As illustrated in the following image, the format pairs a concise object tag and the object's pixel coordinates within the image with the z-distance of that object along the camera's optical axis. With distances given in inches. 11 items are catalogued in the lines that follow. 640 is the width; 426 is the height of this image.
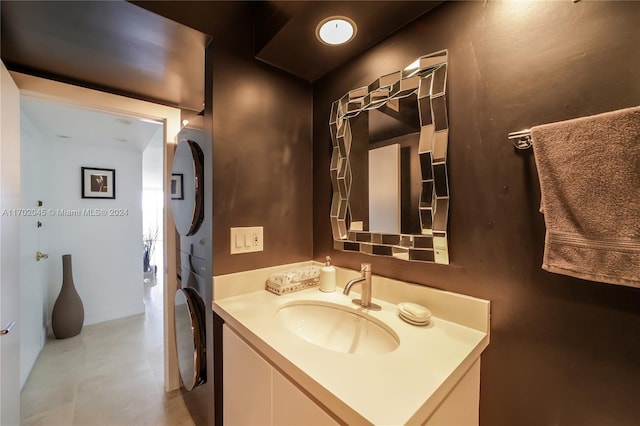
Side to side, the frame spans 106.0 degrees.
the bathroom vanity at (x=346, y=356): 21.8
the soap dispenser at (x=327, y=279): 48.2
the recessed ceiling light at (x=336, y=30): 40.3
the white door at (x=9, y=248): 42.9
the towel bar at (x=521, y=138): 29.0
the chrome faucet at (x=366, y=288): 40.9
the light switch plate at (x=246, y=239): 47.2
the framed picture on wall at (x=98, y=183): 112.7
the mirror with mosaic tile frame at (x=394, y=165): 37.2
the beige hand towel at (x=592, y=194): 22.1
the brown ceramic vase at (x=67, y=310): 99.3
